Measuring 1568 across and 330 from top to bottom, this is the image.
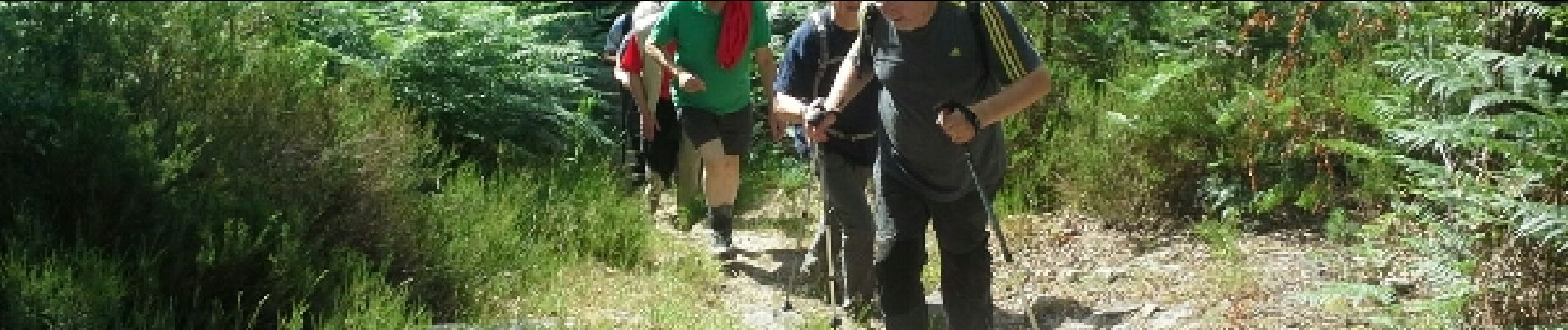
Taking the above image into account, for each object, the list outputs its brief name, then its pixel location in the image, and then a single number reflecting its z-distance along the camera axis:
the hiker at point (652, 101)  7.96
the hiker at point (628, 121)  9.05
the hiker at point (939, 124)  4.66
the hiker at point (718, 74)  7.41
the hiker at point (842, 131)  6.15
